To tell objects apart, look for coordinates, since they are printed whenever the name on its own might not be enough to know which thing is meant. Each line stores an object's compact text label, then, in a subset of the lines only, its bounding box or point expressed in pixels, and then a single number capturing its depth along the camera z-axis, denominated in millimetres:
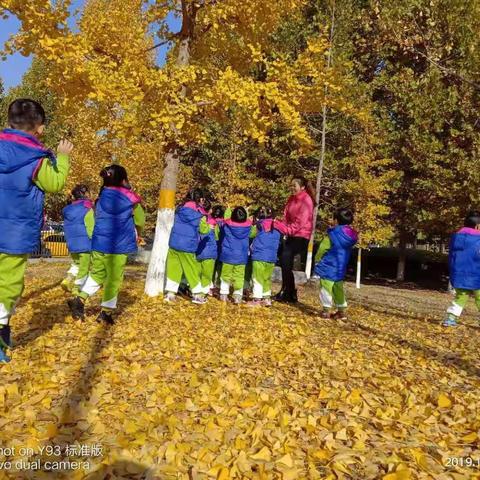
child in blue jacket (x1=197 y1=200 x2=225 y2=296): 8508
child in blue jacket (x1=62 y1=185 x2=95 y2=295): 7758
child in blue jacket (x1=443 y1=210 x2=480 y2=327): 7363
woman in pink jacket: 8273
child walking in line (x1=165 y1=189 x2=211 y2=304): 7859
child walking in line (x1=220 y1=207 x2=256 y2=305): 8422
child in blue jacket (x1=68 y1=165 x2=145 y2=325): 6035
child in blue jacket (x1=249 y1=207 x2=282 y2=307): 8305
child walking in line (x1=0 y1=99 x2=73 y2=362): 3975
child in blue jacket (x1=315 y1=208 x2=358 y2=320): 7412
